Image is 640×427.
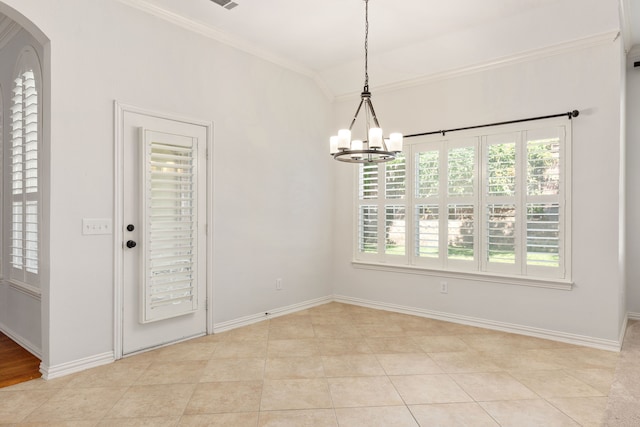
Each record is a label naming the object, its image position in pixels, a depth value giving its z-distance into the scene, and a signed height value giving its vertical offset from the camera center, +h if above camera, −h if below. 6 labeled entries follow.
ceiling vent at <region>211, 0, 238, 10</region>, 3.52 +1.88
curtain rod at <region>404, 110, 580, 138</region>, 3.81 +0.96
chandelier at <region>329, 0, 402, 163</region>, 3.00 +0.52
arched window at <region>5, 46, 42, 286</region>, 3.44 +0.35
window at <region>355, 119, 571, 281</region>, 3.95 +0.10
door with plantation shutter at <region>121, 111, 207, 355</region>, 3.46 -0.19
